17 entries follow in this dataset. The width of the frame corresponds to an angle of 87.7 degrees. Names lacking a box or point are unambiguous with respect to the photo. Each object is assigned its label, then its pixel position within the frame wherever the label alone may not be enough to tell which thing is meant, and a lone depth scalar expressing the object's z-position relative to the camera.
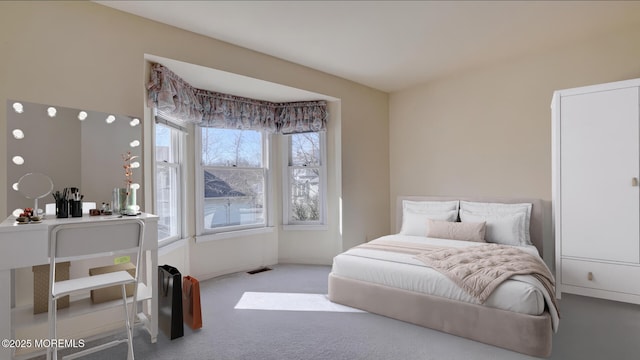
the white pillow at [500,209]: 3.61
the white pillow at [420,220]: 3.98
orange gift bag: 2.59
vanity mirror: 2.26
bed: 2.20
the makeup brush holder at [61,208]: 2.23
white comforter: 2.22
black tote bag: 2.45
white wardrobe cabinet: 2.84
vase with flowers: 2.43
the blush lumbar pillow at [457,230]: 3.57
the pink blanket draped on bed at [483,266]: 2.37
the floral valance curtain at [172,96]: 2.97
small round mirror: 2.24
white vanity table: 1.87
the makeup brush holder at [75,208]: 2.26
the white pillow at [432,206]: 4.12
